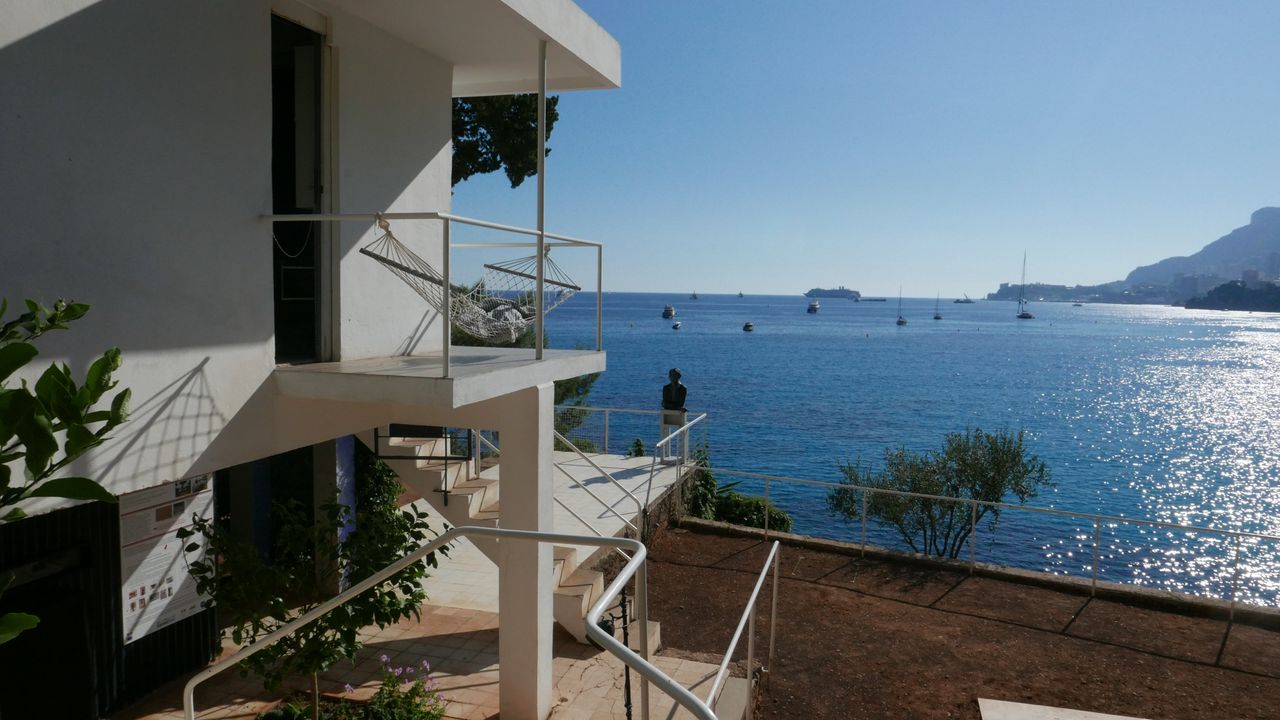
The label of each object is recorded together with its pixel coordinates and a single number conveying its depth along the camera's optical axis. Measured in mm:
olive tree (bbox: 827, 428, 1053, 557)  19312
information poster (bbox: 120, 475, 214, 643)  6547
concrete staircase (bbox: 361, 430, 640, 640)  7949
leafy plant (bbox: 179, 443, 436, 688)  5000
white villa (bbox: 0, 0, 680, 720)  3844
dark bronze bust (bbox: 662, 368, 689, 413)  15375
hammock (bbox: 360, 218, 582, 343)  5887
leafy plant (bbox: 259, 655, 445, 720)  6043
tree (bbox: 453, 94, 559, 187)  13883
